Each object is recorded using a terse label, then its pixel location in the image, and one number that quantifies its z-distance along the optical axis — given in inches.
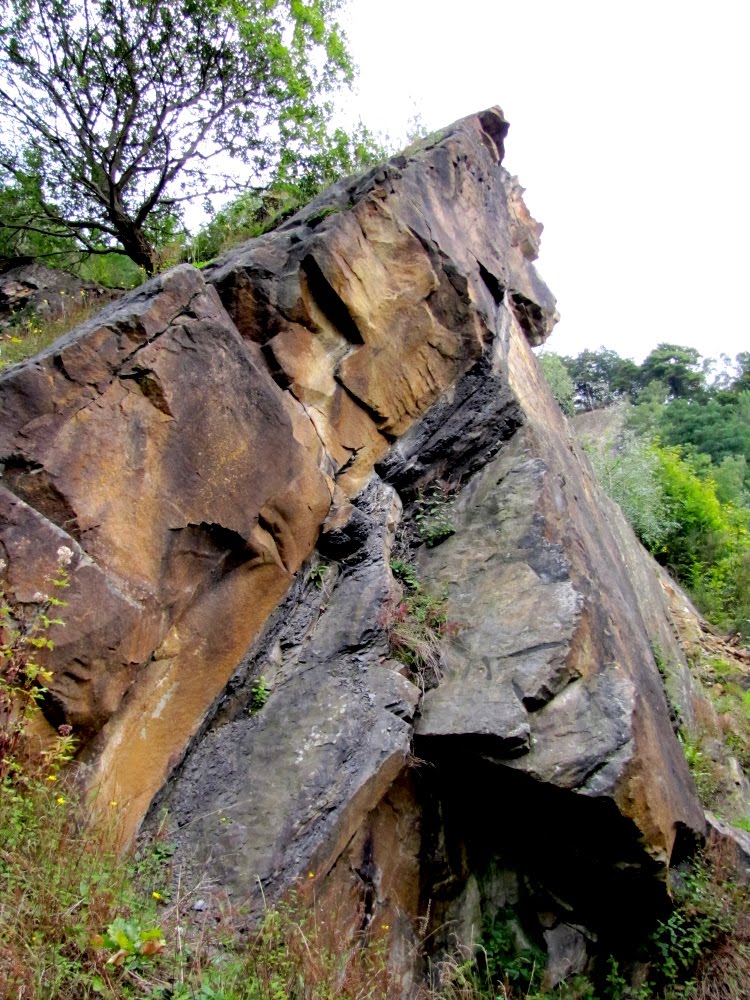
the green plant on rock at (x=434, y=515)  240.1
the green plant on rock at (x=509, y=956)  179.5
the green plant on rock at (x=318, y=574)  213.0
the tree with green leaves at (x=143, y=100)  342.3
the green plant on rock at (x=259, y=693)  186.9
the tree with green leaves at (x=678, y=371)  1277.1
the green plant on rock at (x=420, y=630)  198.7
